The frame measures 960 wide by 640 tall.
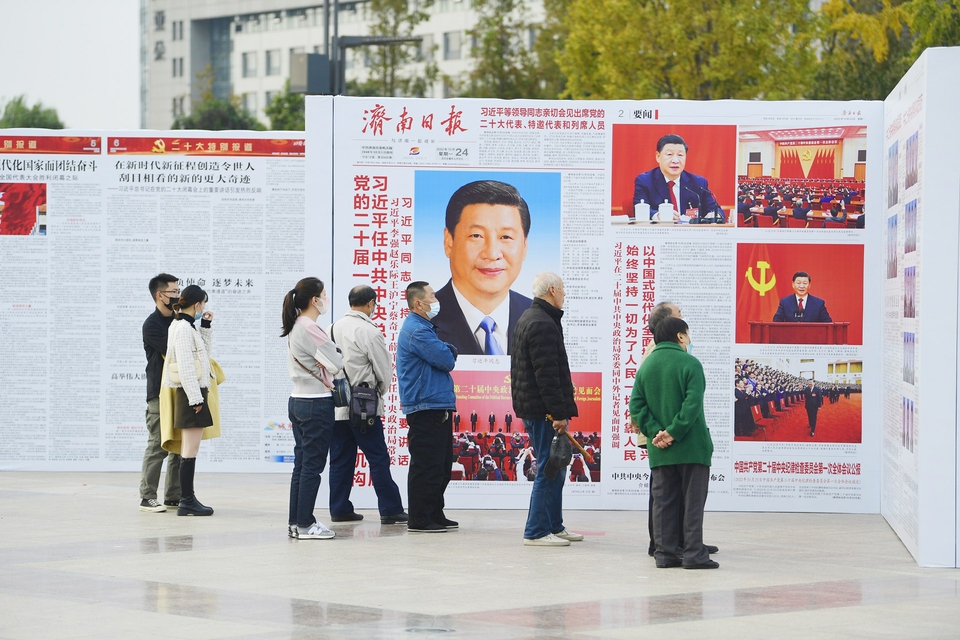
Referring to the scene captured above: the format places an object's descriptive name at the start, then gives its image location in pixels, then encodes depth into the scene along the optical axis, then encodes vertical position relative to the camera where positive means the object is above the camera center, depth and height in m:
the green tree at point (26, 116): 79.75 +11.61
